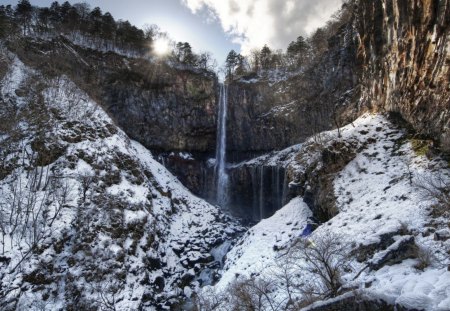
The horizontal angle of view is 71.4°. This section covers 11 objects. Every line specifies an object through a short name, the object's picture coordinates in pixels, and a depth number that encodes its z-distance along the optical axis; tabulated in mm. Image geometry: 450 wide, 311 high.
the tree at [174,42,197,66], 54781
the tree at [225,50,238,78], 60562
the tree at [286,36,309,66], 51750
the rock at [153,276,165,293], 21522
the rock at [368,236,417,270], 10844
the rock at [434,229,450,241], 11398
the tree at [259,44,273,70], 57719
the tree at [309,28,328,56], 50156
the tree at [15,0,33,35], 45469
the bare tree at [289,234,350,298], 11203
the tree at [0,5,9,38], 39219
